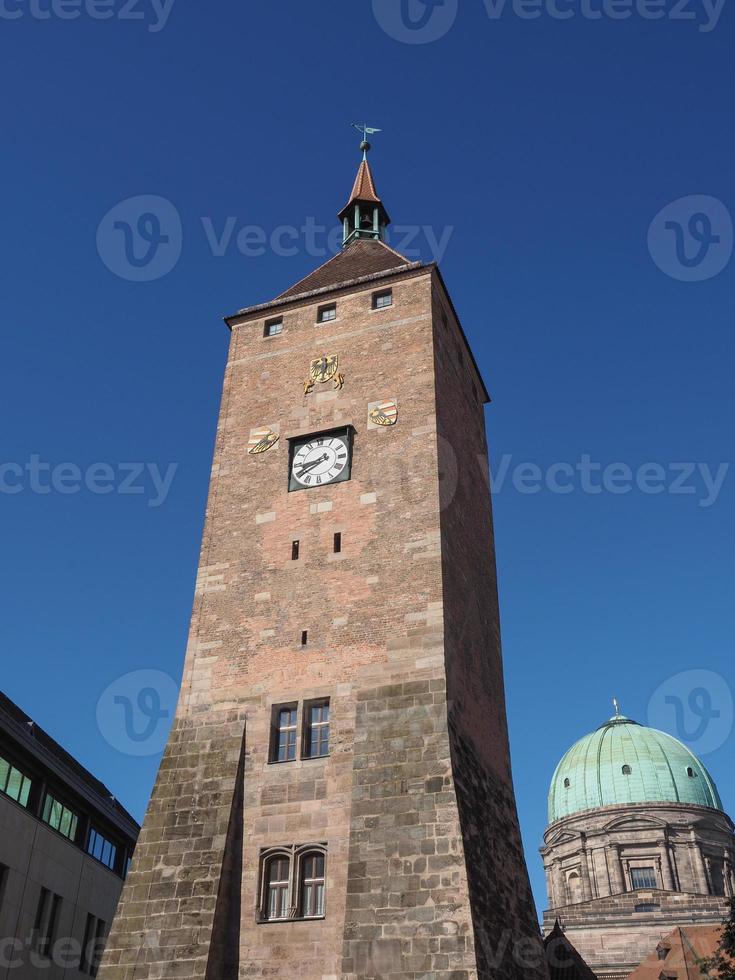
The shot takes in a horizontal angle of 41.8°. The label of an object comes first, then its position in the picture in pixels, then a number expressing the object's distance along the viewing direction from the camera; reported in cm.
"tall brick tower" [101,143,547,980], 2256
